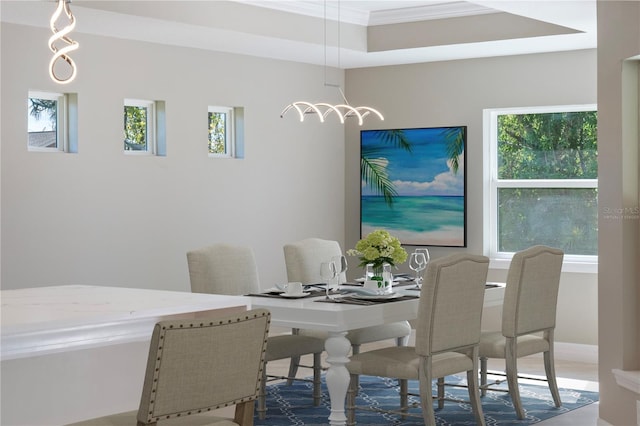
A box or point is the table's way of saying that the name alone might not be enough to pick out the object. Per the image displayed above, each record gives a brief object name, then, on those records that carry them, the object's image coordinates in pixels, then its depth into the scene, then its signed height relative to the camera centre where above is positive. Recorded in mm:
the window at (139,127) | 7230 +500
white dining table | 4898 -665
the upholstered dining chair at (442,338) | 4879 -760
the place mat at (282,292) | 5438 -580
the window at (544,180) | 7789 +84
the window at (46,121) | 6598 +499
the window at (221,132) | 7898 +500
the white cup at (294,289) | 5520 -550
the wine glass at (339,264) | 5535 -414
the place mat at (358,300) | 5180 -587
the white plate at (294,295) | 5362 -576
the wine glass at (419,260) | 5871 -415
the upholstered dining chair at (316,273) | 6258 -550
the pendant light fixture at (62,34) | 3260 +540
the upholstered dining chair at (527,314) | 5594 -729
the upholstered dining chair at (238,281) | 5734 -551
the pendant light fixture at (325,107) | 7511 +762
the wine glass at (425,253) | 5913 -382
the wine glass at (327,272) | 5332 -439
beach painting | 8297 +63
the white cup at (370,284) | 5812 -554
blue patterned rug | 5598 -1322
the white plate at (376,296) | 5328 -579
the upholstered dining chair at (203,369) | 2742 -514
